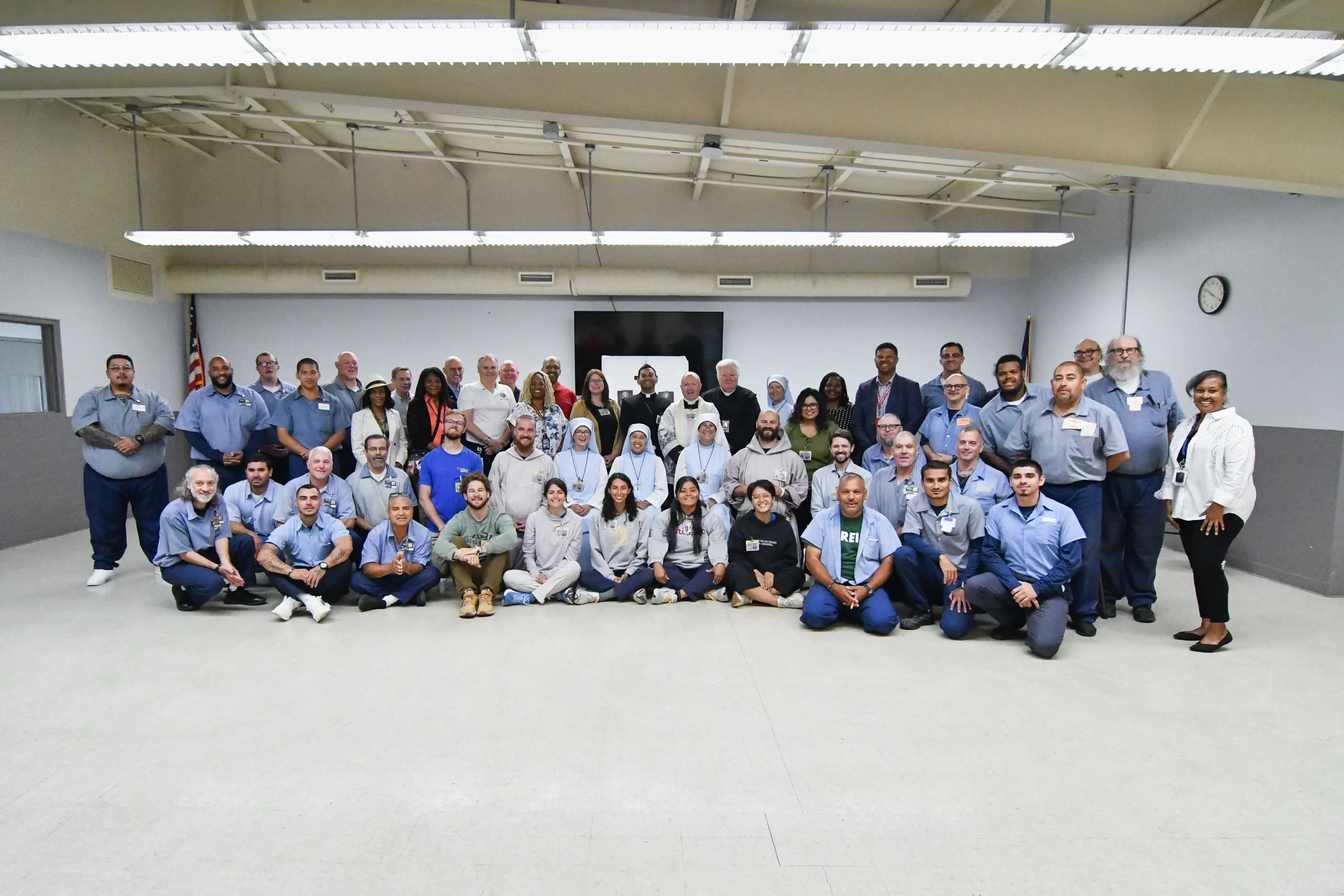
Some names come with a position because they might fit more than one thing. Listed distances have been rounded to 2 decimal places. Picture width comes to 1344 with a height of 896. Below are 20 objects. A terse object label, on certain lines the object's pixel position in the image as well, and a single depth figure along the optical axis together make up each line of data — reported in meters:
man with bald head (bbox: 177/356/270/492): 5.27
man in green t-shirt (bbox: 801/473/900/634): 3.94
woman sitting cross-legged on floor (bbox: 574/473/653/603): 4.62
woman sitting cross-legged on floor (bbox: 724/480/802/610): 4.46
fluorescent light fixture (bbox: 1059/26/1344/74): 2.83
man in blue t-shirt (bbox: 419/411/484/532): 4.93
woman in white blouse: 3.55
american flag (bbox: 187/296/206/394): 8.80
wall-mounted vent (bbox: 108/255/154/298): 7.65
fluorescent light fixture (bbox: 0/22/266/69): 2.99
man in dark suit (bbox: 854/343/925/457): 5.54
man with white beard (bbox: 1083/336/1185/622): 4.31
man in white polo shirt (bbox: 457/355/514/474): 5.50
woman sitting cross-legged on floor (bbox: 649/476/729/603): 4.64
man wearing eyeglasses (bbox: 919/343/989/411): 5.43
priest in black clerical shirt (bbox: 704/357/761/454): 5.88
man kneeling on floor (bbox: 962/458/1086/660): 3.67
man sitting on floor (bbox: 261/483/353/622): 4.25
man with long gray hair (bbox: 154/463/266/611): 4.27
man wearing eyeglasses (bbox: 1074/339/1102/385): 4.71
